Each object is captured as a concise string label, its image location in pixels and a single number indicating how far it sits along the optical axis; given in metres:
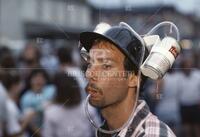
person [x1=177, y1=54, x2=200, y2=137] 3.29
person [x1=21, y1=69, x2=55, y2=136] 3.02
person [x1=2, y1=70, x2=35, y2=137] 3.52
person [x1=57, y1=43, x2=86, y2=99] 2.37
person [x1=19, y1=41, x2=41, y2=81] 3.16
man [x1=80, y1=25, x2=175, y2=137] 1.96
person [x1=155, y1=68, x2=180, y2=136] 2.57
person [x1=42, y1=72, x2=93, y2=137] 2.57
